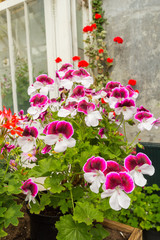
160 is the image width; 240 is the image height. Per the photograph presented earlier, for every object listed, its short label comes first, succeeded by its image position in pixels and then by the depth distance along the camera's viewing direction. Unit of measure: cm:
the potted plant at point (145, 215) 141
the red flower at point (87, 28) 222
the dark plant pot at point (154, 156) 170
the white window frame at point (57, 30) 214
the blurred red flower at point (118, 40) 227
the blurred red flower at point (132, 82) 223
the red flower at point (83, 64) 143
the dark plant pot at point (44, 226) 84
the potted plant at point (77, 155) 60
